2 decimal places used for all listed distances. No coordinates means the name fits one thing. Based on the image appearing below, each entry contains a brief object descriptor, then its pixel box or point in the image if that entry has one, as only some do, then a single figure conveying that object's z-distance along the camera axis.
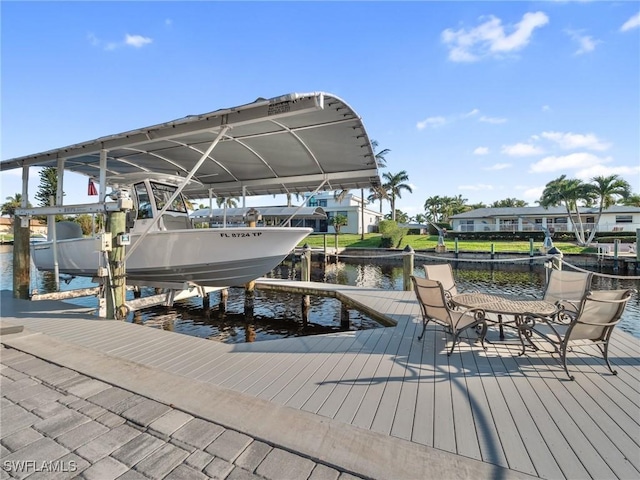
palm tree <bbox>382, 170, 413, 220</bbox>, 46.97
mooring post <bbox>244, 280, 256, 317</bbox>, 9.53
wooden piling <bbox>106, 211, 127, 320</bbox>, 5.87
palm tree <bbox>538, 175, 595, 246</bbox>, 31.17
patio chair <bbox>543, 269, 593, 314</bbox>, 4.60
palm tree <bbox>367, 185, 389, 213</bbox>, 47.78
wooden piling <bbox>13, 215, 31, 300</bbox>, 7.78
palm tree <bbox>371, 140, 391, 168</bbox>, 41.49
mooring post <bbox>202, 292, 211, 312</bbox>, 10.22
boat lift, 4.91
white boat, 6.55
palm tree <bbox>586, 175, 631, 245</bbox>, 29.38
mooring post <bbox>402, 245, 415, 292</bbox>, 8.28
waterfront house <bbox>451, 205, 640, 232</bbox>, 36.44
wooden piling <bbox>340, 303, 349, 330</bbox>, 9.02
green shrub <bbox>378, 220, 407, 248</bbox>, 31.12
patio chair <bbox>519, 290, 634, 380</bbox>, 3.19
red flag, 8.51
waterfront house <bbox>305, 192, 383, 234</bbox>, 43.59
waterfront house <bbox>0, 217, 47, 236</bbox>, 43.95
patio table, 3.81
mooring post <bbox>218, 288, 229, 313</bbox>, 10.32
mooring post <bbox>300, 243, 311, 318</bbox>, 10.83
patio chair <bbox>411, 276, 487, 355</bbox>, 3.88
